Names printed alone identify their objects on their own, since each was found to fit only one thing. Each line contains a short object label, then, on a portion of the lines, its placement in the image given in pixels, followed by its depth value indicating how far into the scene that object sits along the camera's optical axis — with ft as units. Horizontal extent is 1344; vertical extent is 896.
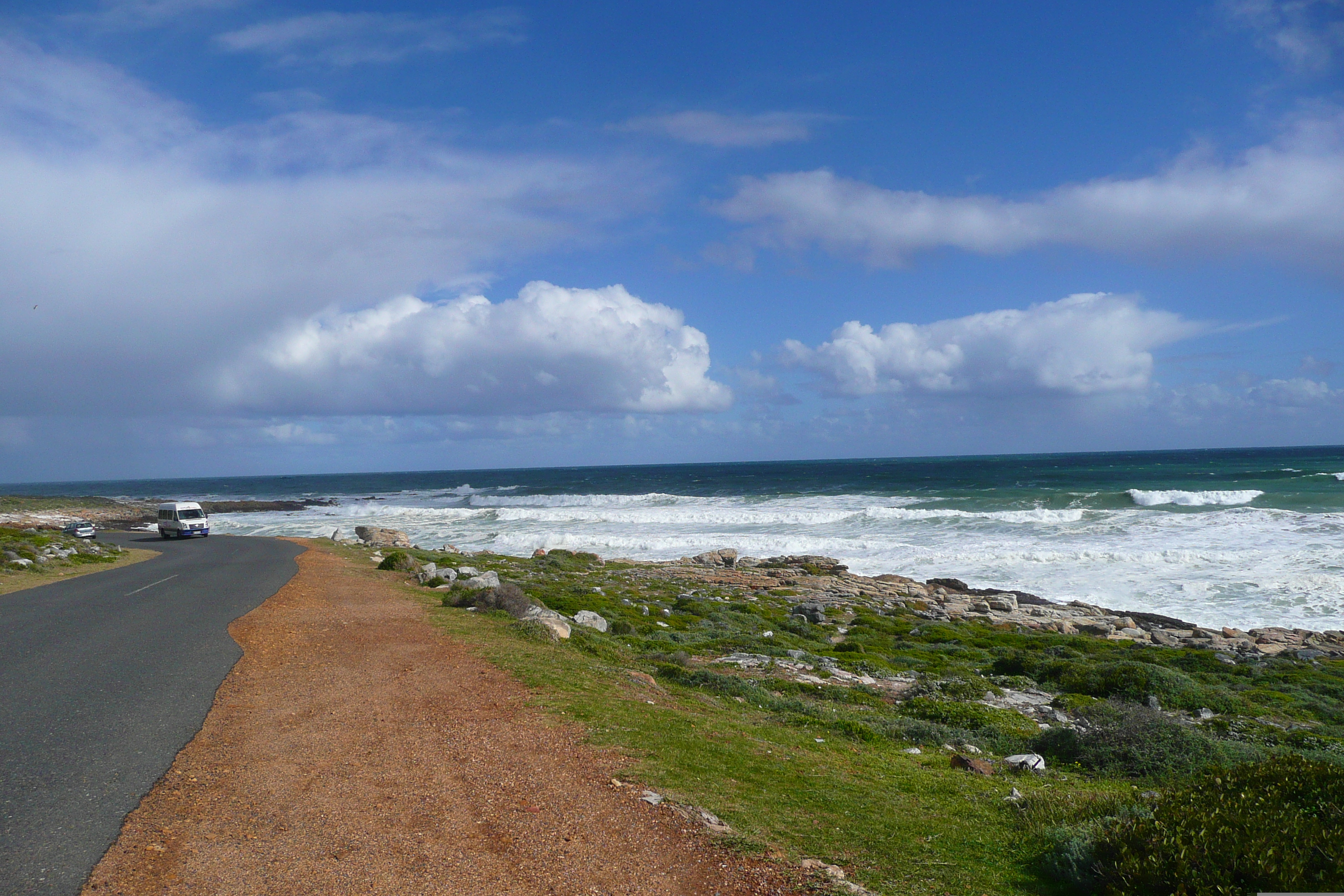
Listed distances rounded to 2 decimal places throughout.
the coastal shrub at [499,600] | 51.85
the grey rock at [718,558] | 108.84
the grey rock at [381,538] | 121.19
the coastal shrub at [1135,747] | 25.95
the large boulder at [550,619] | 45.14
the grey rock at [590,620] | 53.67
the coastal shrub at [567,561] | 98.02
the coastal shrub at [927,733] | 30.40
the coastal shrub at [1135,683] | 39.37
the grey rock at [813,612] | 68.23
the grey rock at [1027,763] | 26.48
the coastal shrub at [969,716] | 33.04
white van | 121.49
